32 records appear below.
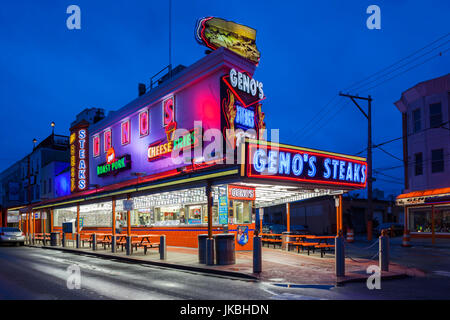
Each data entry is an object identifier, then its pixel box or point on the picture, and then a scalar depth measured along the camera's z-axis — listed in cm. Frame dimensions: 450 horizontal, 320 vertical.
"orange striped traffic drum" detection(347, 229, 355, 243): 3065
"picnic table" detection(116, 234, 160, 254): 2270
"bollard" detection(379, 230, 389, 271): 1298
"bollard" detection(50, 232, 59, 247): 2920
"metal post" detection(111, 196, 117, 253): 2149
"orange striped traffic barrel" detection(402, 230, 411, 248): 2675
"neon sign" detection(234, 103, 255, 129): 2277
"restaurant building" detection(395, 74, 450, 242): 2944
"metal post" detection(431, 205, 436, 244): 2764
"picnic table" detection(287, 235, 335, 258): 1742
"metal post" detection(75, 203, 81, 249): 2584
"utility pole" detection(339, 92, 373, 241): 2972
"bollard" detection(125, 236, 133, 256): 1991
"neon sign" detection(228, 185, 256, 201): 1945
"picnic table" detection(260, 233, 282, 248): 2227
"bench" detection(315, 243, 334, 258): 1725
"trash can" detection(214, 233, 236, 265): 1479
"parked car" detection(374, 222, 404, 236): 4277
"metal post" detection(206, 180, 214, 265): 1485
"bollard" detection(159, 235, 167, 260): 1705
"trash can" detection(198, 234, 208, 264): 1555
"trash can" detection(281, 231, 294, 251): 2064
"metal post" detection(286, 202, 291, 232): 2168
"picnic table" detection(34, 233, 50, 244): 3356
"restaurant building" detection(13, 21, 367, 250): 1608
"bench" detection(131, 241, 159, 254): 1993
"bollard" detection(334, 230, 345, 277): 1188
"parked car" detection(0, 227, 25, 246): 3184
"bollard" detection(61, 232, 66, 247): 2775
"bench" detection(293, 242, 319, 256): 1819
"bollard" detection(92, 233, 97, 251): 2366
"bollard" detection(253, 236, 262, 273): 1268
